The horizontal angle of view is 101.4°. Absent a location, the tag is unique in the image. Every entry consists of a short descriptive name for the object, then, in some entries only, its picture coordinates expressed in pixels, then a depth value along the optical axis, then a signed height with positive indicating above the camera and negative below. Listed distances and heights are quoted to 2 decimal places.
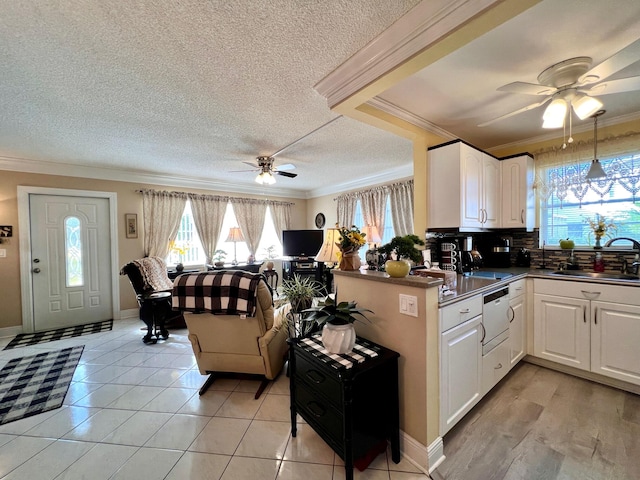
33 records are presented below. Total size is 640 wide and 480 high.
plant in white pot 1.48 -0.52
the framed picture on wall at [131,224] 4.44 +0.25
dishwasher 1.94 -0.67
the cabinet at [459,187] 2.44 +0.46
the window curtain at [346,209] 5.41 +0.57
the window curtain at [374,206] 4.88 +0.56
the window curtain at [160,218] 4.60 +0.37
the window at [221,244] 5.03 -0.14
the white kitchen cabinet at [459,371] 1.58 -0.89
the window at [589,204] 2.50 +0.29
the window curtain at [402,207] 4.46 +0.50
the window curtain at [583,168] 2.48 +0.67
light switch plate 1.48 -0.41
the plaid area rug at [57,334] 3.42 -1.33
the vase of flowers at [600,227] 2.60 +0.05
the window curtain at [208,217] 5.10 +0.40
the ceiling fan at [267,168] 3.61 +0.96
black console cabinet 1.32 -0.88
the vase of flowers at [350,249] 1.99 -0.10
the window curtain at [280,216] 6.10 +0.49
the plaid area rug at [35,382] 2.08 -1.33
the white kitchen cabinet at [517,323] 2.31 -0.82
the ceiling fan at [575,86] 1.55 +0.93
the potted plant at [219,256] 5.29 -0.37
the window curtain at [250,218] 5.61 +0.42
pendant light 2.45 +0.64
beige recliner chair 2.01 -0.71
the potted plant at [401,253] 1.62 -0.13
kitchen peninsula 1.46 -0.69
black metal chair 3.40 -0.86
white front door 3.86 -0.32
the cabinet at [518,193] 2.88 +0.45
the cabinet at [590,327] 2.07 -0.81
